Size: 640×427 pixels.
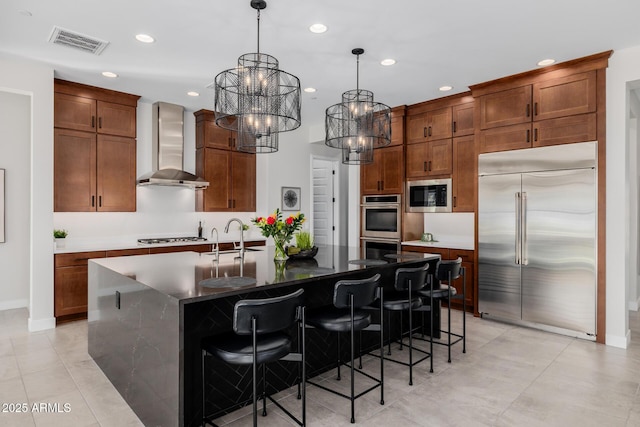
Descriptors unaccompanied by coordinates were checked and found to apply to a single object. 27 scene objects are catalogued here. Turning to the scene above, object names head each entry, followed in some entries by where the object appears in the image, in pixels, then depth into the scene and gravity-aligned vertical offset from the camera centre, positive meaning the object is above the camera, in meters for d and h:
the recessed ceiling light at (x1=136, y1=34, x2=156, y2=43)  3.49 +1.62
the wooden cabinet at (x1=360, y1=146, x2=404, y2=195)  5.96 +0.64
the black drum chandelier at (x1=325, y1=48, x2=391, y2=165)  3.66 +0.86
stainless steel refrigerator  3.98 -0.28
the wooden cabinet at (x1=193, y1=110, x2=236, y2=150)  5.98 +1.26
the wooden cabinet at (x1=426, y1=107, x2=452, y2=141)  5.45 +1.28
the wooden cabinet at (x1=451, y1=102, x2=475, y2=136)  5.20 +1.29
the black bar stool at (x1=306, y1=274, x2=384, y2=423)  2.41 -0.70
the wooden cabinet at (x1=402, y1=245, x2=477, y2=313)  4.95 -0.78
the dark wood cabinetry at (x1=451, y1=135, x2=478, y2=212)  5.19 +0.53
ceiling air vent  3.45 +1.62
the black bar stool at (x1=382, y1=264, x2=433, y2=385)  2.96 -0.59
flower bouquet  3.19 -0.13
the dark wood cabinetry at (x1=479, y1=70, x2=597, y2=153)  4.01 +1.13
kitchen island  2.11 -0.69
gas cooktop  5.27 -0.39
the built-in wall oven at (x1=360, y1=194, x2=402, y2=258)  5.93 -0.15
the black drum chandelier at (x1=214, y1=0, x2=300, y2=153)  2.77 +0.86
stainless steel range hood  5.54 +1.03
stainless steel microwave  5.46 +0.25
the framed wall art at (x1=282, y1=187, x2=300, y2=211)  7.13 +0.27
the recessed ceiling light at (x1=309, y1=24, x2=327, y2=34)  3.30 +1.61
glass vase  3.26 -0.32
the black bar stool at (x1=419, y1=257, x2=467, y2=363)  3.45 -0.57
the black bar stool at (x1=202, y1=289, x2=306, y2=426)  1.93 -0.71
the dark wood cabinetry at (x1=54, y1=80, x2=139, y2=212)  4.74 +0.83
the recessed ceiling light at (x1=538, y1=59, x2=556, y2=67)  4.06 +1.62
